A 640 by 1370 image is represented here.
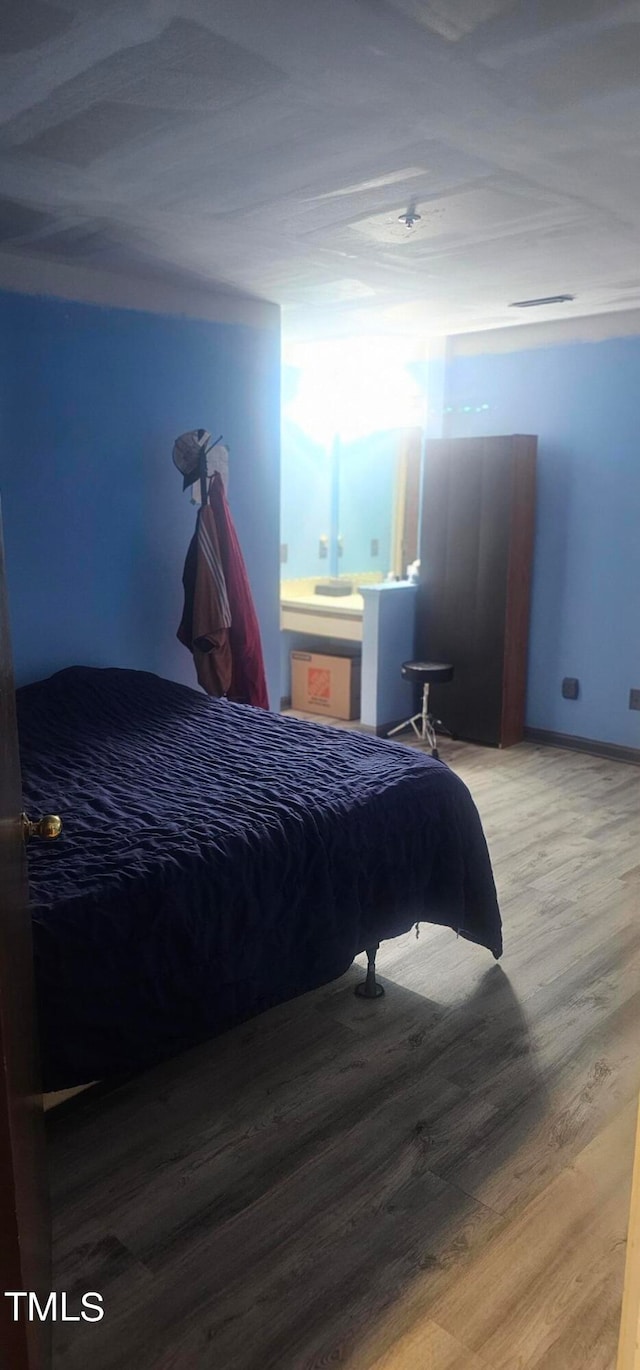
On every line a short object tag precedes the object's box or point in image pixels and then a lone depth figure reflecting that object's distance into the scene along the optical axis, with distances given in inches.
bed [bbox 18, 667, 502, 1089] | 70.7
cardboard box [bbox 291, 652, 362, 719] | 212.0
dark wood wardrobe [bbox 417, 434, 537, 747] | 188.2
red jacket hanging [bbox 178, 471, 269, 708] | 145.9
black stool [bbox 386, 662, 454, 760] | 187.8
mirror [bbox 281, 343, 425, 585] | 224.2
